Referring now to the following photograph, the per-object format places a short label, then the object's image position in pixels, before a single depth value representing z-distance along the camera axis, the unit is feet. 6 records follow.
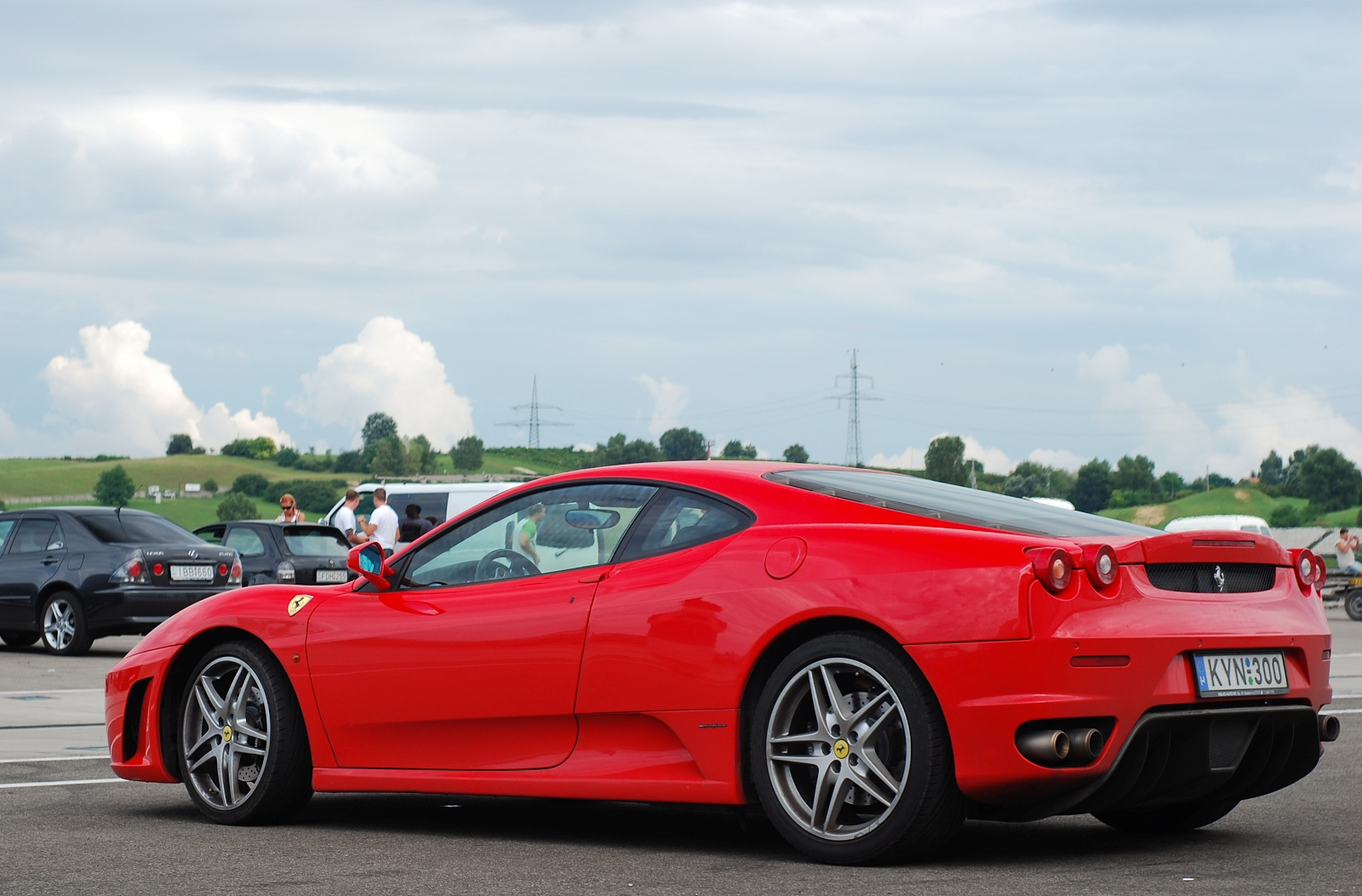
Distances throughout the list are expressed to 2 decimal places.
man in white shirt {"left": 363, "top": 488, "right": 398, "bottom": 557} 68.80
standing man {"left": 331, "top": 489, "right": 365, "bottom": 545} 75.31
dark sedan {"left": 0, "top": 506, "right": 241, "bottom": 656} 56.39
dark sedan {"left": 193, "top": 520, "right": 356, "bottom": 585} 71.36
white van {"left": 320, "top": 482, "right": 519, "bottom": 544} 98.78
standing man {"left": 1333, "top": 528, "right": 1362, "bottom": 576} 97.71
